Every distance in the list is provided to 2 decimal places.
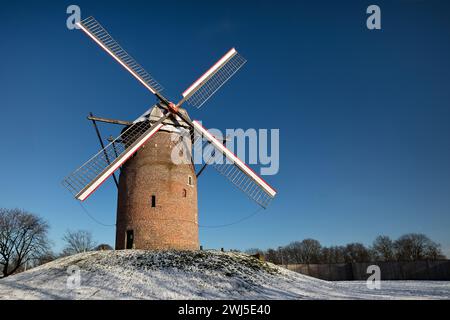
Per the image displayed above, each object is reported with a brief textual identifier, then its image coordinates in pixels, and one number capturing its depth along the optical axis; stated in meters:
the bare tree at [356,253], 85.30
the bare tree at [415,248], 71.62
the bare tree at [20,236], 39.94
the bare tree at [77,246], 58.00
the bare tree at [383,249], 76.55
